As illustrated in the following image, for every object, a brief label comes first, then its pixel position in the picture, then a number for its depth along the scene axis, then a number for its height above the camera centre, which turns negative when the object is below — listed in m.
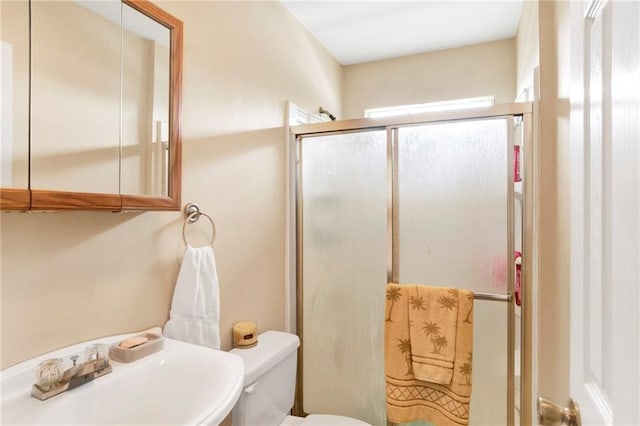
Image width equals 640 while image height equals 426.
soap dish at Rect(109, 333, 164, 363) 0.98 -0.40
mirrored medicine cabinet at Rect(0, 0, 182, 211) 0.80 +0.30
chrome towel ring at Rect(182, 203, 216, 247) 1.33 +0.00
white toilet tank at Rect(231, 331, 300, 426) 1.34 -0.71
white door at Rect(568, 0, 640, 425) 0.43 +0.01
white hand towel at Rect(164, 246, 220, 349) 1.22 -0.32
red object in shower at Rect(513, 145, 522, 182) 1.61 +0.25
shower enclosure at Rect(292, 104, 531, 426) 1.62 -0.11
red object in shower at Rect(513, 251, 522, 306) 1.60 -0.29
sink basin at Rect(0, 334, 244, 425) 0.76 -0.44
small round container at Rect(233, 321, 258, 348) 1.53 -0.54
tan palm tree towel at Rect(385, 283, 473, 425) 1.53 -0.71
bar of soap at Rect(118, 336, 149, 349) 1.00 -0.38
